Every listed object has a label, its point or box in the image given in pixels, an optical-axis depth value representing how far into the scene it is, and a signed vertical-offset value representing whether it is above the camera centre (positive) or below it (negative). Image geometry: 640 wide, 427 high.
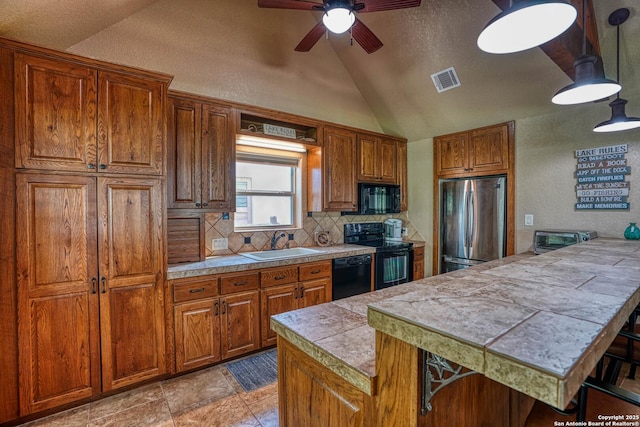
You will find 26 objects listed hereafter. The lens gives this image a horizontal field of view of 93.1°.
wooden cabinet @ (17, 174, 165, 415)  1.94 -0.51
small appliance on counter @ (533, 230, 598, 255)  2.83 -0.29
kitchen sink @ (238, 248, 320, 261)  3.19 -0.47
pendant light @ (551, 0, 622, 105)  1.56 +0.64
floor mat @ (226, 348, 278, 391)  2.43 -1.37
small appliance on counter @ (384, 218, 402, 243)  4.57 -0.30
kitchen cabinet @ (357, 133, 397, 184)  4.01 +0.69
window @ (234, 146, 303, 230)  3.43 +0.26
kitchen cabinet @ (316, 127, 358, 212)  3.66 +0.49
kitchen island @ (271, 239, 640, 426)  0.55 -0.29
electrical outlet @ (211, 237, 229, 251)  3.14 -0.35
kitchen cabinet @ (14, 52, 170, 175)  1.91 +0.65
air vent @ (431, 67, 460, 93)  3.33 +1.46
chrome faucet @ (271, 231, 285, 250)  3.55 -0.33
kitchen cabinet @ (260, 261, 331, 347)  2.86 -0.79
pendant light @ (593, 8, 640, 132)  2.12 +0.65
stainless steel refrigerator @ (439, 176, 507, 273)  3.66 -0.16
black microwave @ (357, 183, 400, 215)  4.00 +0.15
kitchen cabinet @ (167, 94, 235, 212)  2.67 +0.52
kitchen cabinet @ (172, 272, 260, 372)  2.45 -0.92
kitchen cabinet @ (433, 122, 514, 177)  3.60 +0.73
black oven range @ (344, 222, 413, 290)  3.74 -0.56
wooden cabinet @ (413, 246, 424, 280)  4.27 -0.76
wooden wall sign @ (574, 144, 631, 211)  2.83 +0.29
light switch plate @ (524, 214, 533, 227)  3.42 -0.13
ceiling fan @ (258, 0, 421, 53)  1.88 +1.36
